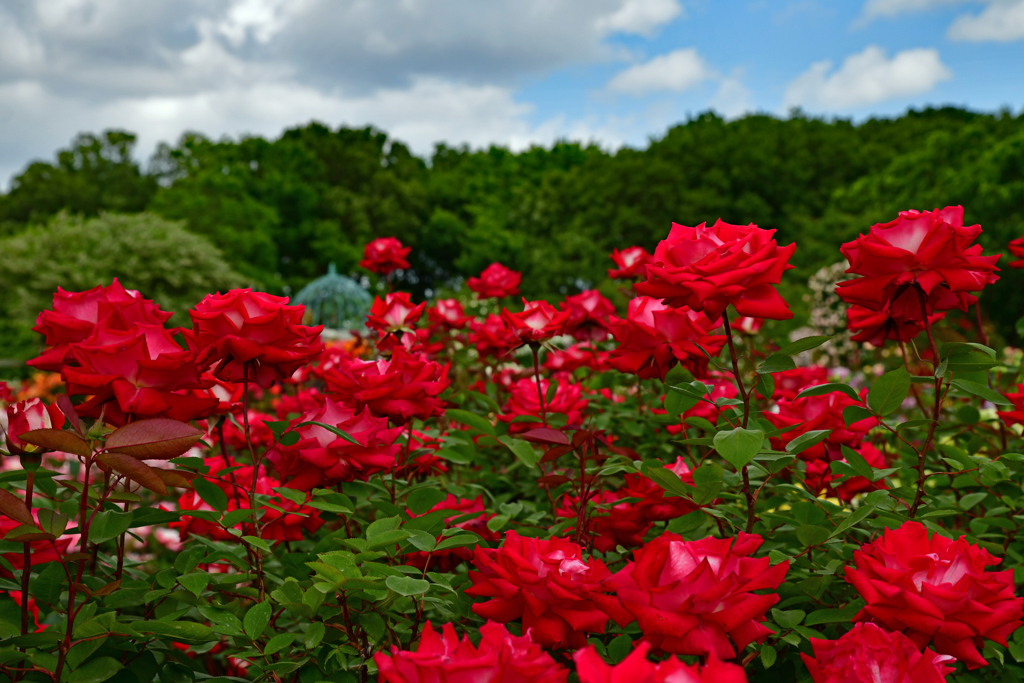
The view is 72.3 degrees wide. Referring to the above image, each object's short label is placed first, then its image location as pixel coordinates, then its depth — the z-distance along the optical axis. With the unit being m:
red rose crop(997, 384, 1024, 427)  1.59
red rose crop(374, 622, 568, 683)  0.69
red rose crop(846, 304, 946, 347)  1.52
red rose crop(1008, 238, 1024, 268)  1.90
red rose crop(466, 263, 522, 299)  3.16
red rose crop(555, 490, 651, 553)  1.39
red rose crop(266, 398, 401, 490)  1.24
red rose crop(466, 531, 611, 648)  0.94
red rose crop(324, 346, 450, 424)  1.37
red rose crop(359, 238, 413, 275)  3.26
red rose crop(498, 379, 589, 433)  1.83
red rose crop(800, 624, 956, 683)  0.80
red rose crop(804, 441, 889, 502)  1.58
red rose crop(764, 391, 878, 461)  1.46
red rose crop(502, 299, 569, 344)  1.64
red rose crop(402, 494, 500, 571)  1.38
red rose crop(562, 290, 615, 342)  2.34
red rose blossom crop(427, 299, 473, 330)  2.74
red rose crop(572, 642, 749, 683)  0.60
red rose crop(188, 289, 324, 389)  1.23
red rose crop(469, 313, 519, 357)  2.40
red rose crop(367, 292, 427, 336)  2.07
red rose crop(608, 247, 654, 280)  2.65
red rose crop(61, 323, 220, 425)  1.14
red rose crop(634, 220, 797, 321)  1.09
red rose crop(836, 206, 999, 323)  1.20
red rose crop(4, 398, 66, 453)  1.14
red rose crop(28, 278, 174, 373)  1.24
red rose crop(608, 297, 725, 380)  1.46
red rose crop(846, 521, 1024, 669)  0.94
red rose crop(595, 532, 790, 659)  0.85
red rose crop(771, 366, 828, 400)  1.98
